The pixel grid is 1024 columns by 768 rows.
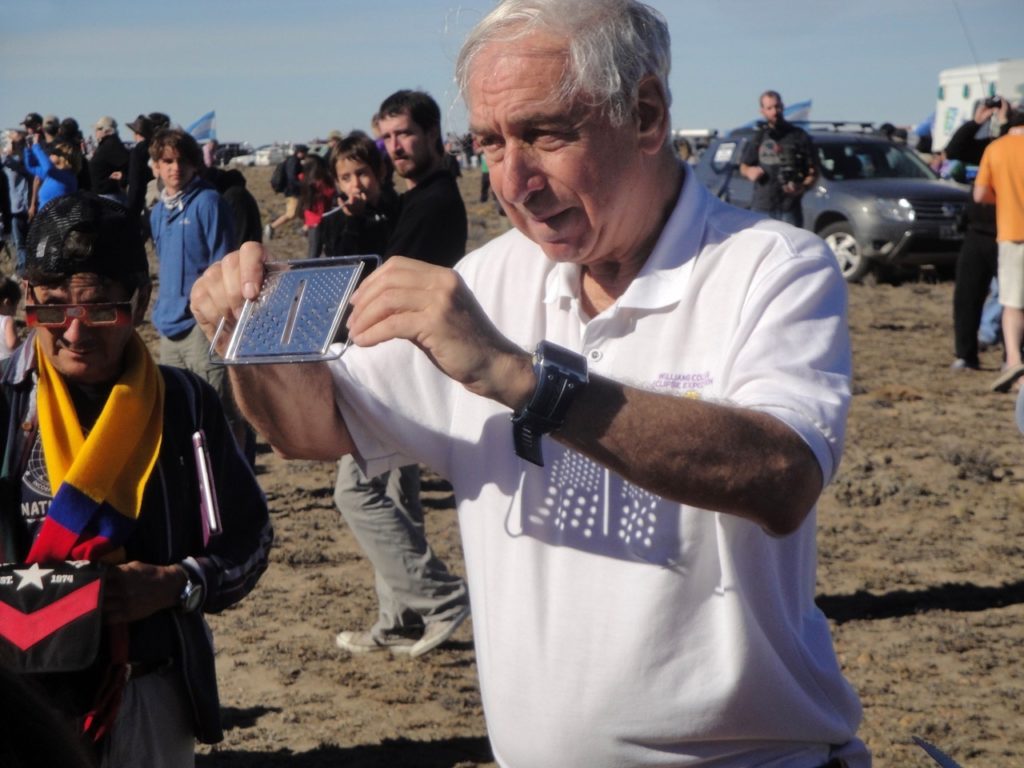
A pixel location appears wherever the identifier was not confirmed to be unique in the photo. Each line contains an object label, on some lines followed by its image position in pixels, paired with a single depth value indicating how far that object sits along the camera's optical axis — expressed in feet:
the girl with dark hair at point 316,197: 34.47
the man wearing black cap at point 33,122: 55.72
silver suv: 48.65
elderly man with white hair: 6.25
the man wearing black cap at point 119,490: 8.80
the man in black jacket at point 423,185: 17.16
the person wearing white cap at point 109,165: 37.78
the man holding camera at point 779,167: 40.52
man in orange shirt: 30.68
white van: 72.74
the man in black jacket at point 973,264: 33.24
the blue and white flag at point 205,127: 63.52
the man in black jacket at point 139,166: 33.83
